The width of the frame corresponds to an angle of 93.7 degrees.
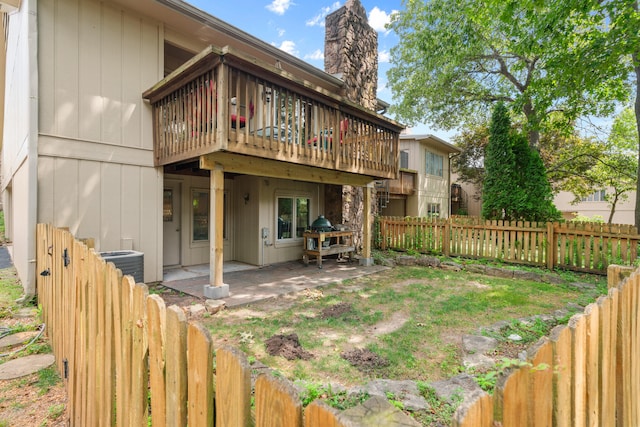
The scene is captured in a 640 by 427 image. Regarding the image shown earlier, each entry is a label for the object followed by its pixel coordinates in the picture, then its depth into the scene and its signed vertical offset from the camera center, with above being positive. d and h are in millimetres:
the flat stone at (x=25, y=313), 4174 -1463
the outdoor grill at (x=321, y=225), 8539 -394
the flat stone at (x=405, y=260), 8930 -1452
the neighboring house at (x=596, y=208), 22484 +377
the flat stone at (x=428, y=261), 8547 -1431
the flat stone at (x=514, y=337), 3670 -1548
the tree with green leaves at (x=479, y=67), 8000 +5984
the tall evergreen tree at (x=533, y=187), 10039 +864
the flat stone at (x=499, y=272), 7504 -1532
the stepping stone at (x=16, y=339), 3373 -1508
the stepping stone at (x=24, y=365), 2820 -1540
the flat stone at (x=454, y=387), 2471 -1517
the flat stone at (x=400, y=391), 2354 -1503
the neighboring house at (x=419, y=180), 15367 +1752
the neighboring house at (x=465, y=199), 22547 +1027
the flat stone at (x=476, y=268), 7895 -1494
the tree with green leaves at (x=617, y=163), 15258 +2558
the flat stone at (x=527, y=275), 7109 -1523
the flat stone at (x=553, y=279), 6777 -1526
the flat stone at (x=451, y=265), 8219 -1486
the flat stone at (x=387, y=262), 8828 -1508
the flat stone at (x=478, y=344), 3359 -1543
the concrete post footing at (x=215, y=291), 5133 -1393
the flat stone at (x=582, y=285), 6266 -1537
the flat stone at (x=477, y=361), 3000 -1540
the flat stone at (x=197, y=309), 4539 -1516
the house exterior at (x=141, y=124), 4746 +1607
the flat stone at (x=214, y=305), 4652 -1494
